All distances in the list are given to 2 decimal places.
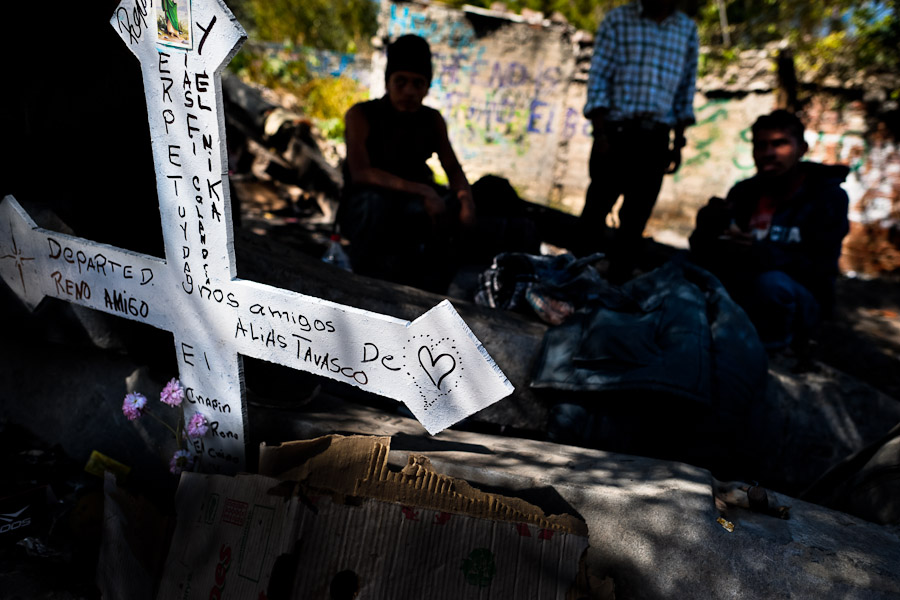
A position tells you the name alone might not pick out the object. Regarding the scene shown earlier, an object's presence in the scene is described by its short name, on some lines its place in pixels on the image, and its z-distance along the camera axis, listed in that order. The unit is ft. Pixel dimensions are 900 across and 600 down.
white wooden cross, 3.89
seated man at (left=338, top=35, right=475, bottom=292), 9.49
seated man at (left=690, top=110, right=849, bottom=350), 9.02
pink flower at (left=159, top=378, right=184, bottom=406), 4.99
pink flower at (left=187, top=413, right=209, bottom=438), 4.96
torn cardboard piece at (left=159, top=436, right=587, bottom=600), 3.75
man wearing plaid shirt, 11.01
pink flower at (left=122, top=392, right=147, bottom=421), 4.99
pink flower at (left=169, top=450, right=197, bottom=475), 5.08
